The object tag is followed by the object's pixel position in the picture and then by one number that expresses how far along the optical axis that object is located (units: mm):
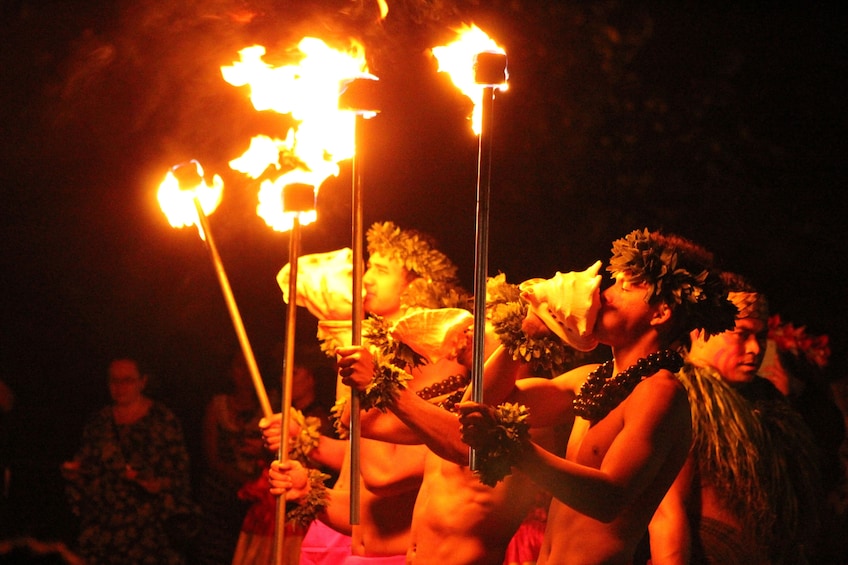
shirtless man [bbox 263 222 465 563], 5559
